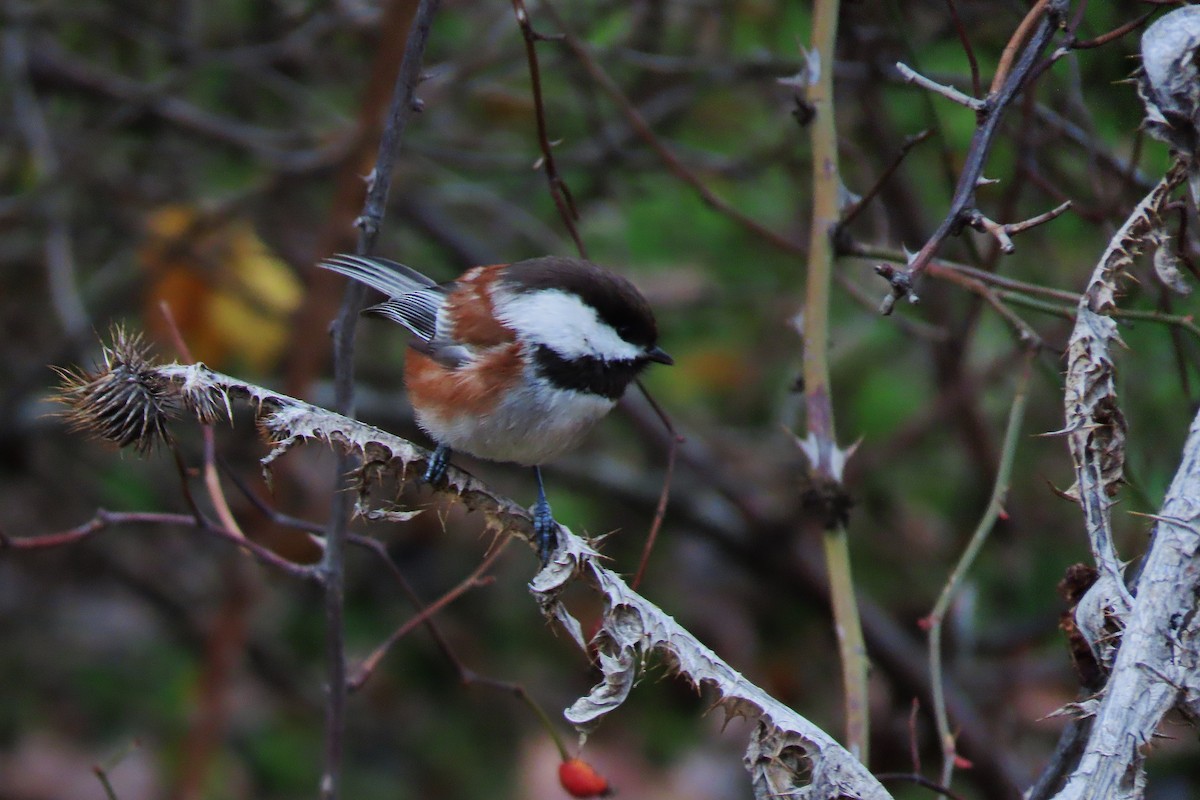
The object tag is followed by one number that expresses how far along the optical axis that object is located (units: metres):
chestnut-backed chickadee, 5.21
